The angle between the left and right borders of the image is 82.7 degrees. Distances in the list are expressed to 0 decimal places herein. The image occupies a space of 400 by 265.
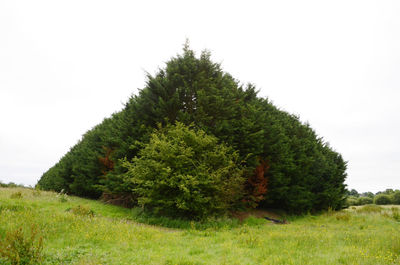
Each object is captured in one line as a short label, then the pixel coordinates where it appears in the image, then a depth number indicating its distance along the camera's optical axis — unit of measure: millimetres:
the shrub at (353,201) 48594
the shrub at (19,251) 5271
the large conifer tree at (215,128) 17266
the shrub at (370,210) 24008
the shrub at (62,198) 16481
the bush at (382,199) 44625
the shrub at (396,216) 17997
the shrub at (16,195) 14430
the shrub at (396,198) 43281
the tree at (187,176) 12742
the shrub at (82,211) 12113
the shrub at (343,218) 18172
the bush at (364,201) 48875
